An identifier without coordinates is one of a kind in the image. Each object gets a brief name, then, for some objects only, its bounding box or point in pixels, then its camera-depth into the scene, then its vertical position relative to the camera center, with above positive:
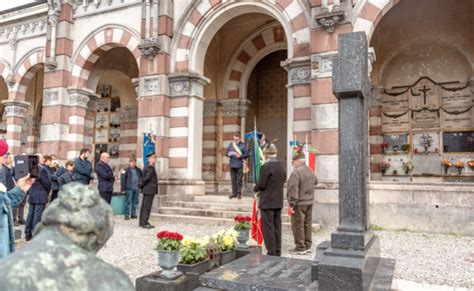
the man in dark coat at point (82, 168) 7.43 +0.03
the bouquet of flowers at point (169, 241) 4.00 -0.78
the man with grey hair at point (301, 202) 6.18 -0.52
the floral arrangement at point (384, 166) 11.75 +0.19
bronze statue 0.89 -0.22
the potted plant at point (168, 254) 3.93 -0.90
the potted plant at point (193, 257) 4.22 -1.03
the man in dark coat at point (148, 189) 8.52 -0.45
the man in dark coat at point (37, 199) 7.02 -0.57
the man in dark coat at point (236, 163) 9.90 +0.21
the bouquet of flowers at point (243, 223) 5.47 -0.78
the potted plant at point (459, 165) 10.77 +0.22
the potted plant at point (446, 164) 10.91 +0.25
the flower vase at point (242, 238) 5.38 -0.98
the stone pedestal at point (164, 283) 3.77 -1.18
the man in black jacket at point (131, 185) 9.84 -0.40
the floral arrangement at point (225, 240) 4.98 -0.95
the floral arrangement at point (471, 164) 10.66 +0.26
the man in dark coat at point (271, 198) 5.70 -0.42
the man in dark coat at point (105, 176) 8.17 -0.14
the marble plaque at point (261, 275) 3.68 -1.13
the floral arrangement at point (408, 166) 11.34 +0.19
